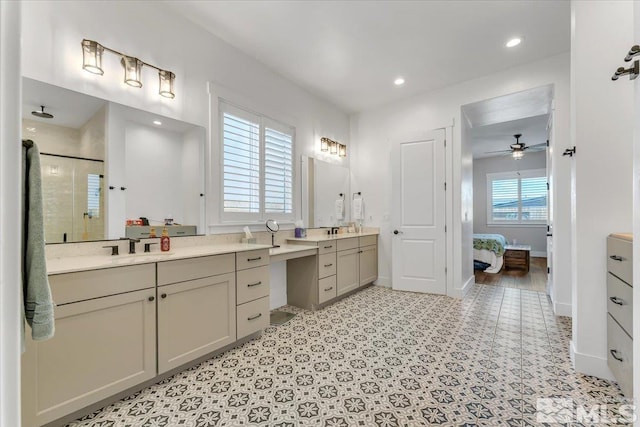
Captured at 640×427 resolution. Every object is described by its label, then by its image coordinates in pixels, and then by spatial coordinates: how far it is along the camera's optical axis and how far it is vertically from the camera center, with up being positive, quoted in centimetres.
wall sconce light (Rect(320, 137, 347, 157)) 448 +107
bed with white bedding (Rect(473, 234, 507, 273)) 574 -78
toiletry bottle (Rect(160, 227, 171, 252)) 241 -24
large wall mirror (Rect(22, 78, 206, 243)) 192 +38
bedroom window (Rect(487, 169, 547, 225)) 800 +43
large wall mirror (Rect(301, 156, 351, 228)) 417 +33
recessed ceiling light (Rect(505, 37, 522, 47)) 310 +184
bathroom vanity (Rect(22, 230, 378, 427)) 153 -69
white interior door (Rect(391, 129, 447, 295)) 419 -3
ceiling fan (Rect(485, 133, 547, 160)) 637 +166
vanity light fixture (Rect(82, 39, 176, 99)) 207 +114
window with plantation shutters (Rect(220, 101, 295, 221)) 310 +56
